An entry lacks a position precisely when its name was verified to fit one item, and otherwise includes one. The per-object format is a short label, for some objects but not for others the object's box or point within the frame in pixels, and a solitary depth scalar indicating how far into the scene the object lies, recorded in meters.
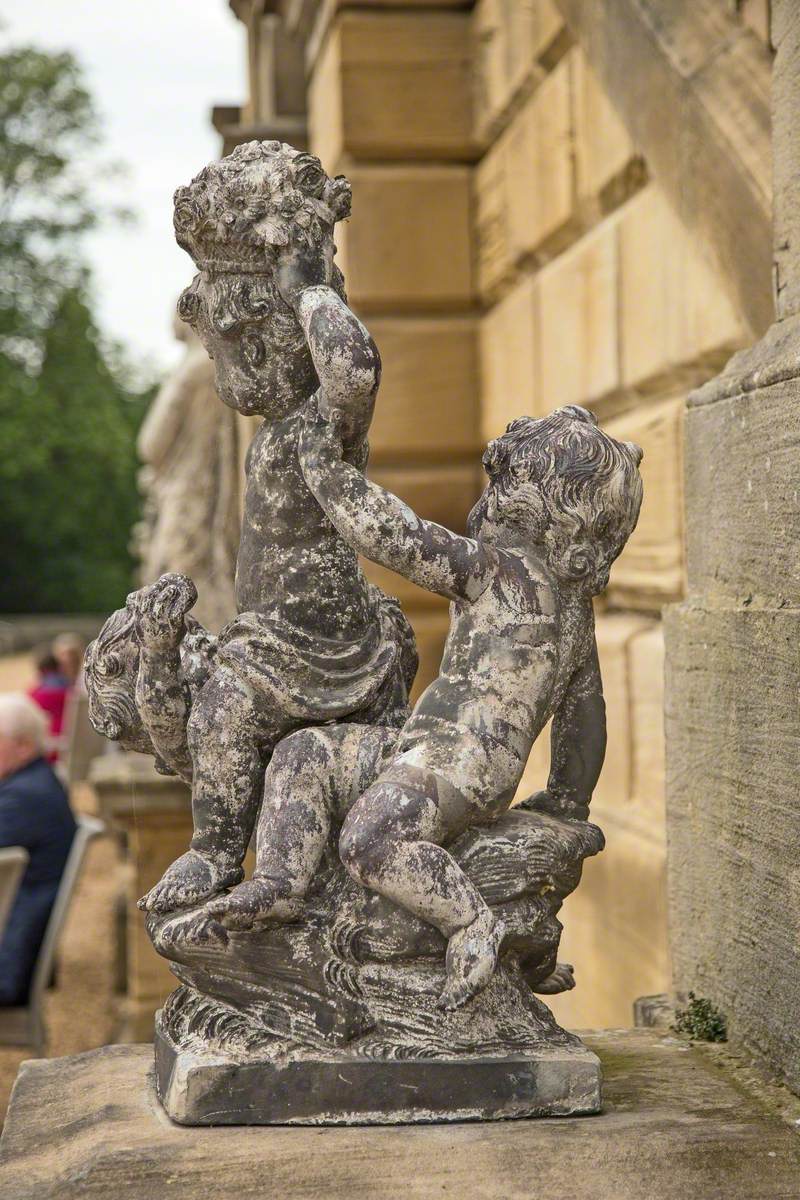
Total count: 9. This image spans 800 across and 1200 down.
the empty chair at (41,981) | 5.76
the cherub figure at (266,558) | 2.34
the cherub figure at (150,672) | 2.38
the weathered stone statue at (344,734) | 2.25
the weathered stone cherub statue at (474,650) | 2.21
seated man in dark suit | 6.15
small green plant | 2.80
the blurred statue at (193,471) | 6.88
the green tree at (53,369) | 31.11
